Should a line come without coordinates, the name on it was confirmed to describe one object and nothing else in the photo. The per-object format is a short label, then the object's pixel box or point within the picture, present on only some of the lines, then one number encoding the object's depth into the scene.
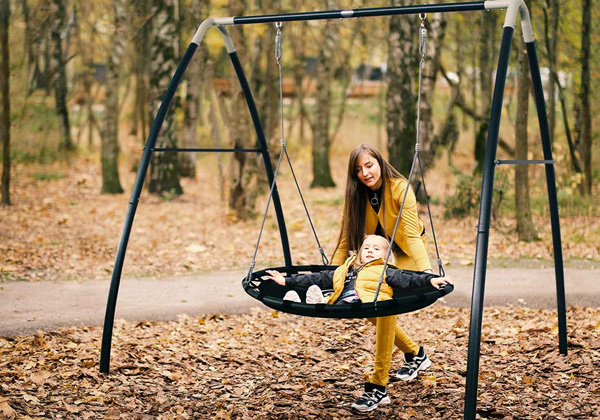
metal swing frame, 3.52
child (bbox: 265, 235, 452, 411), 3.99
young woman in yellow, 4.14
